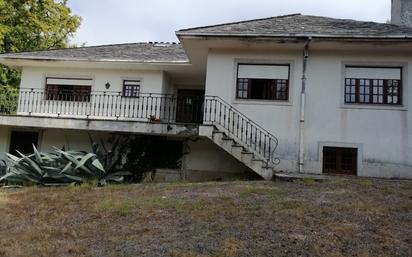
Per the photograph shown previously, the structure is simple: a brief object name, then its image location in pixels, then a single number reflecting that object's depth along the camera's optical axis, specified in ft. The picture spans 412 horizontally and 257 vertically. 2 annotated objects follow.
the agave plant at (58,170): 40.04
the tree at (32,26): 79.66
